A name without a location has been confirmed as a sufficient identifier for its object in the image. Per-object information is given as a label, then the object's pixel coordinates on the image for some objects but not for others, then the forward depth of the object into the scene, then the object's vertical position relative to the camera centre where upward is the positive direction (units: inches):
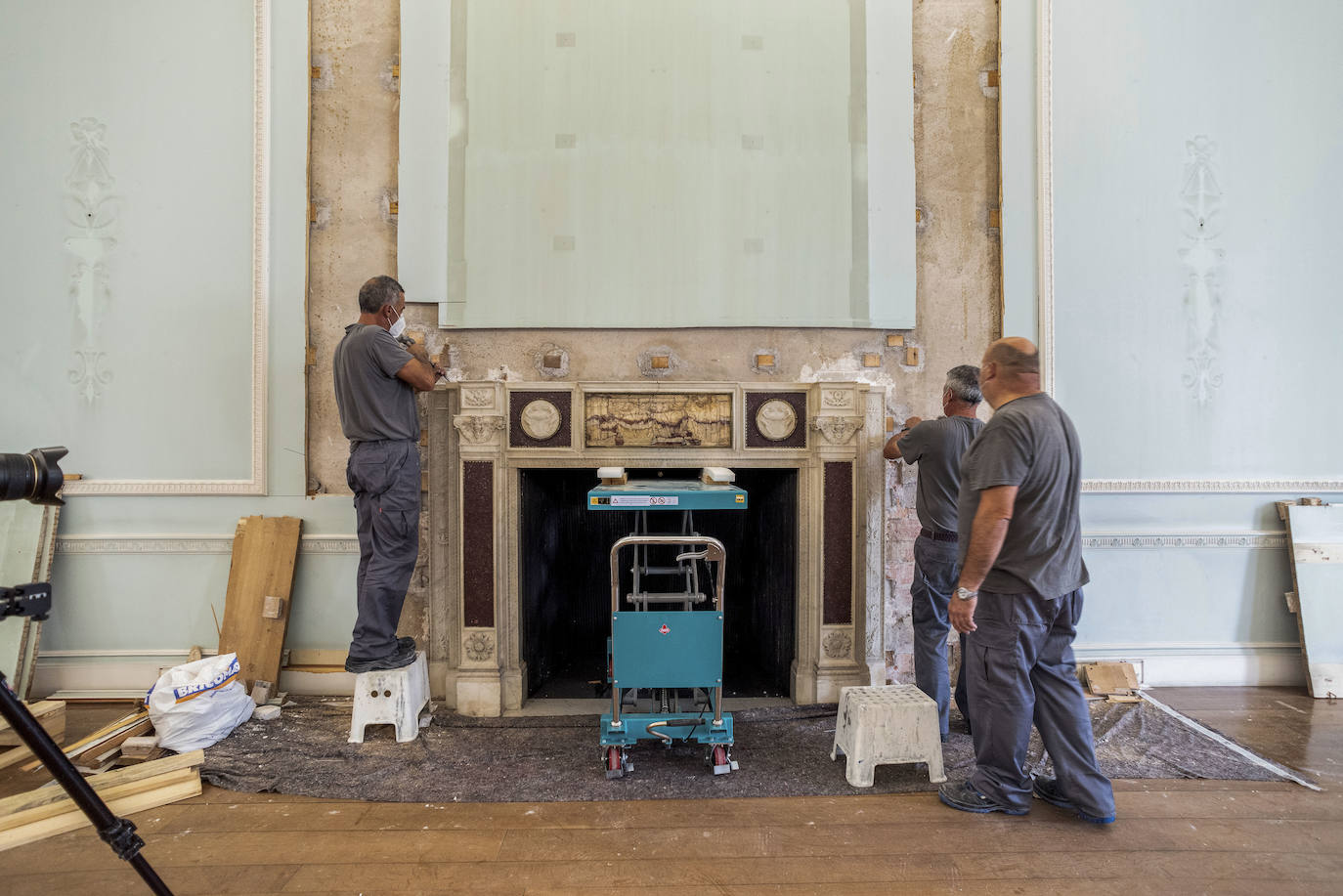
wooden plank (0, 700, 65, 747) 118.3 -46.7
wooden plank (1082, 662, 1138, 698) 139.8 -45.9
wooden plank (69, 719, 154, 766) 112.6 -48.7
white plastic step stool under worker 121.2 -43.9
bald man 92.3 -19.0
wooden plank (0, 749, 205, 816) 95.8 -48.4
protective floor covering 104.3 -50.4
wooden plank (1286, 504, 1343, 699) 141.6 -28.5
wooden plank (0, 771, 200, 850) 89.9 -49.8
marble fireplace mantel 132.6 -3.8
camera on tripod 62.5 -3.3
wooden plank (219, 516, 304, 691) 137.8 -27.9
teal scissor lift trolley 104.8 -30.7
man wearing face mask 121.1 -1.0
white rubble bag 115.0 -42.5
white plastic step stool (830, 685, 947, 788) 104.5 -43.1
